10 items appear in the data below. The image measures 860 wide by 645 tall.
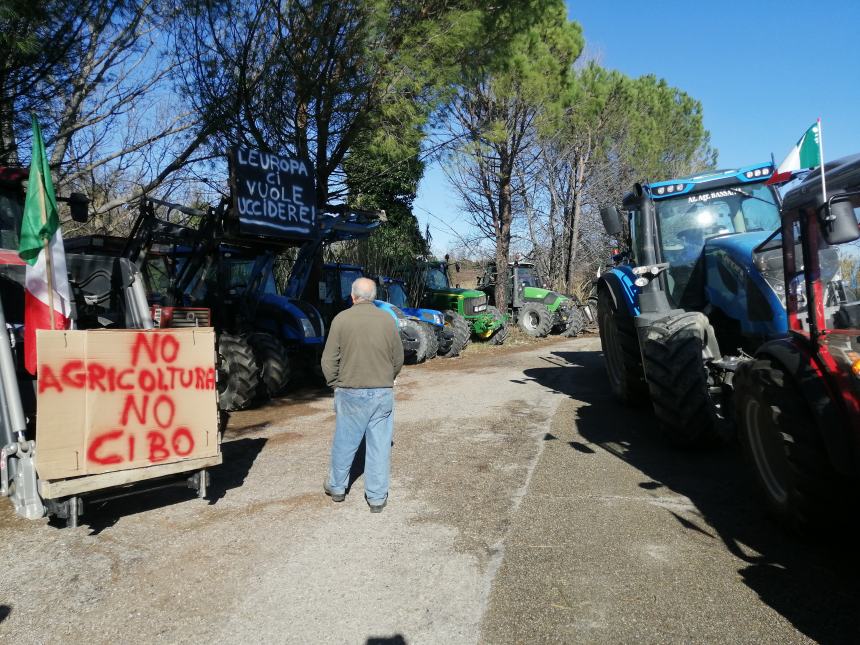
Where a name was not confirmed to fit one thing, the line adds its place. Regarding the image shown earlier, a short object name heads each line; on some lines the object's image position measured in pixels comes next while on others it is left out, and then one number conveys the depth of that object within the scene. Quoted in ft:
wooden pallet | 11.93
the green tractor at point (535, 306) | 61.21
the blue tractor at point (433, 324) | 43.12
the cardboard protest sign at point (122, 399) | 11.97
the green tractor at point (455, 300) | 53.67
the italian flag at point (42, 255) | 13.50
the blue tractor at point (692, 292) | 16.84
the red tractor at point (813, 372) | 10.14
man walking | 14.57
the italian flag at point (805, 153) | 11.64
